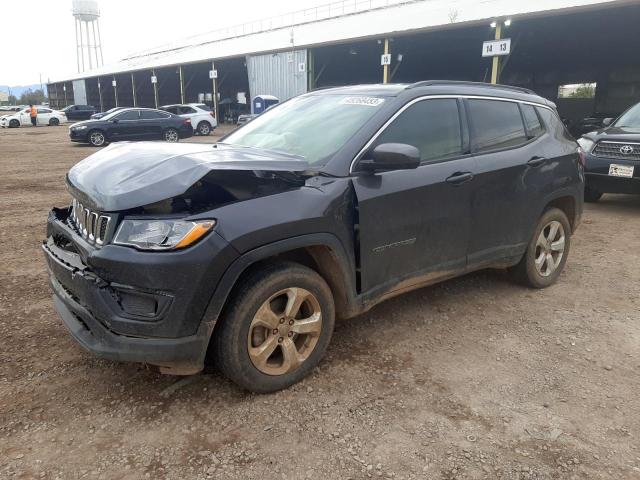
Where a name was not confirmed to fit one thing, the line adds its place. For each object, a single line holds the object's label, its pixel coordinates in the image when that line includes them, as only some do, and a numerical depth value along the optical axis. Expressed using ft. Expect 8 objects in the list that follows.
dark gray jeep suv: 8.02
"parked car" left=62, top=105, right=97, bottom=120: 126.52
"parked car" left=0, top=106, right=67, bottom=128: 113.80
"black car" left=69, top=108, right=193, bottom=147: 62.64
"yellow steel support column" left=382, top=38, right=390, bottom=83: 65.11
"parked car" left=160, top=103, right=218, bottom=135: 81.03
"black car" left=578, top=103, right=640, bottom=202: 24.16
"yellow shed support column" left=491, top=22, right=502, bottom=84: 52.44
